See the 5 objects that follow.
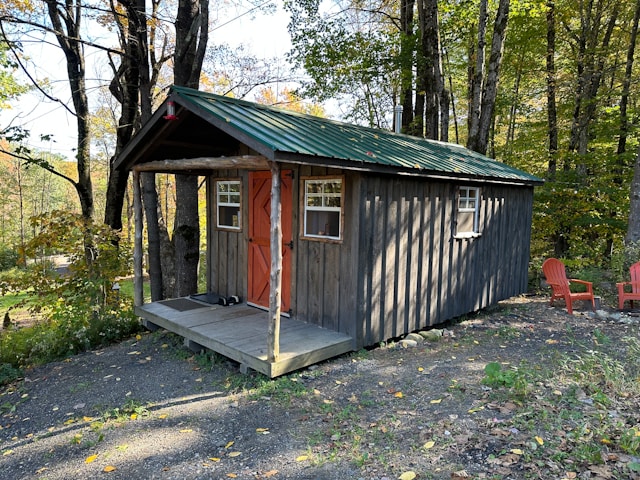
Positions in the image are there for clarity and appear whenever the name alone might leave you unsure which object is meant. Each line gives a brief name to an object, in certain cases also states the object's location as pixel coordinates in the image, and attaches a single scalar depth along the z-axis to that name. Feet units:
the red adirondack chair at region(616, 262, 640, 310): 23.15
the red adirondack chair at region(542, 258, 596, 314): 23.67
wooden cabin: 14.73
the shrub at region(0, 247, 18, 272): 73.67
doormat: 20.43
